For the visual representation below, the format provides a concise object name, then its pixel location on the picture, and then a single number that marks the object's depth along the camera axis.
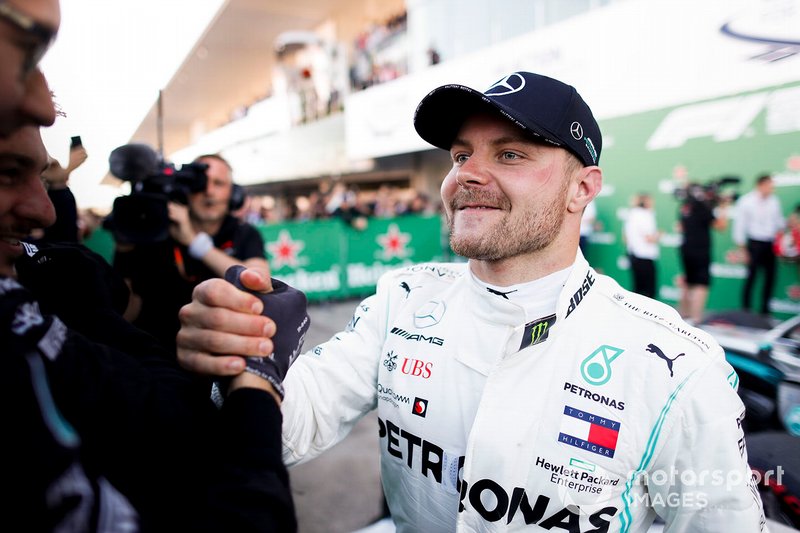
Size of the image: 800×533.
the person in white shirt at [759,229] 6.44
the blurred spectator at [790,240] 6.25
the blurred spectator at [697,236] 6.01
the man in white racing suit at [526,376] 1.17
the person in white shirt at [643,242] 6.79
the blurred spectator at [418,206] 10.95
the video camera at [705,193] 6.05
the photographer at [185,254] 1.46
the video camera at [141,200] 1.19
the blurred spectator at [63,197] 0.95
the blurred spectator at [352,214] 8.53
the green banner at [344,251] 7.88
